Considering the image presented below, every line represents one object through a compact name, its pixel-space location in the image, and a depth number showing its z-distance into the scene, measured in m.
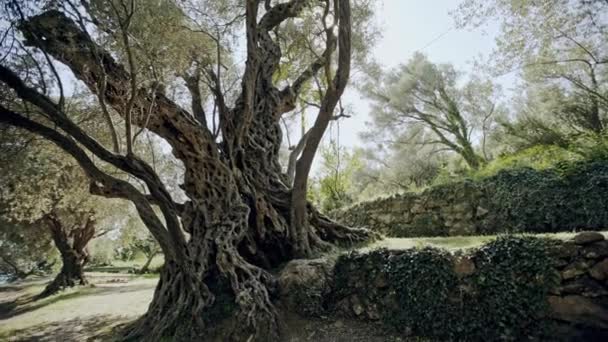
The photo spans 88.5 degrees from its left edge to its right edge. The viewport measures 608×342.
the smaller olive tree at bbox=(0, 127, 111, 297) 7.11
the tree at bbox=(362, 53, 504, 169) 16.14
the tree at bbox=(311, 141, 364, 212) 14.18
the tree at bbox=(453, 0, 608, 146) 8.73
